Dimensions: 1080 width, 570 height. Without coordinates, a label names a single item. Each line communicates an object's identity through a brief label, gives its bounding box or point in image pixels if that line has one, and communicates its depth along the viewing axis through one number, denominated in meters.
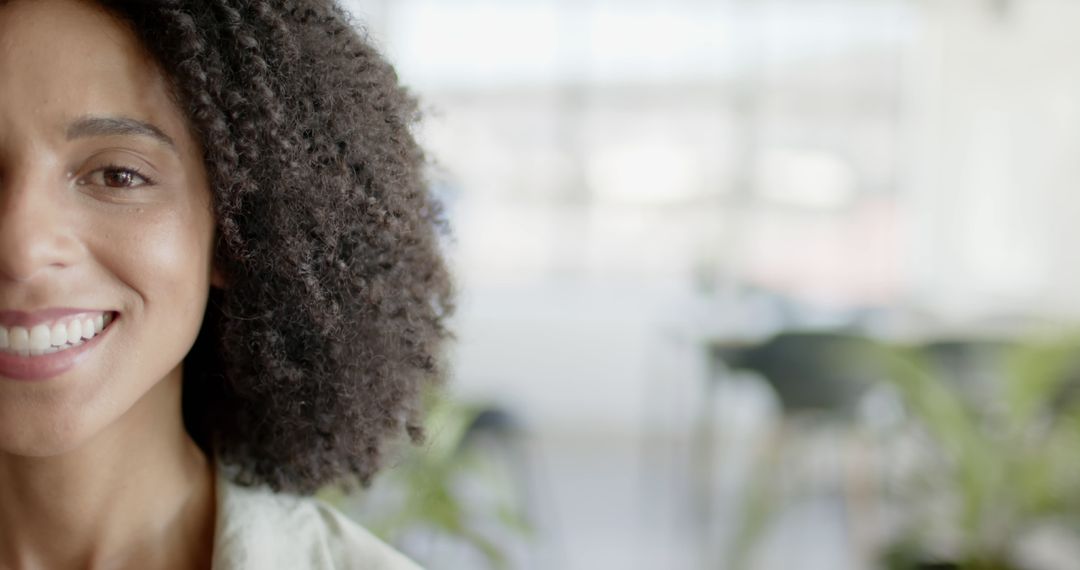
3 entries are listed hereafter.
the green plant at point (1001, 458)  3.08
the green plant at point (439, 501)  2.41
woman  1.00
